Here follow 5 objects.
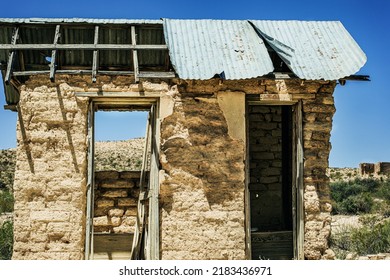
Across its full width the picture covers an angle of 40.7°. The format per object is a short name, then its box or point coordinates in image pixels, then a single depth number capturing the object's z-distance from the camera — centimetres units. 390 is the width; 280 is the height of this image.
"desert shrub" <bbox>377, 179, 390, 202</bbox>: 1909
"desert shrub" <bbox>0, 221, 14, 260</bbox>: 931
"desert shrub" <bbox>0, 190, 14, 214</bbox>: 1409
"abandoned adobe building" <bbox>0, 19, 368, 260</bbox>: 618
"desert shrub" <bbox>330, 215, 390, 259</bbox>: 1002
